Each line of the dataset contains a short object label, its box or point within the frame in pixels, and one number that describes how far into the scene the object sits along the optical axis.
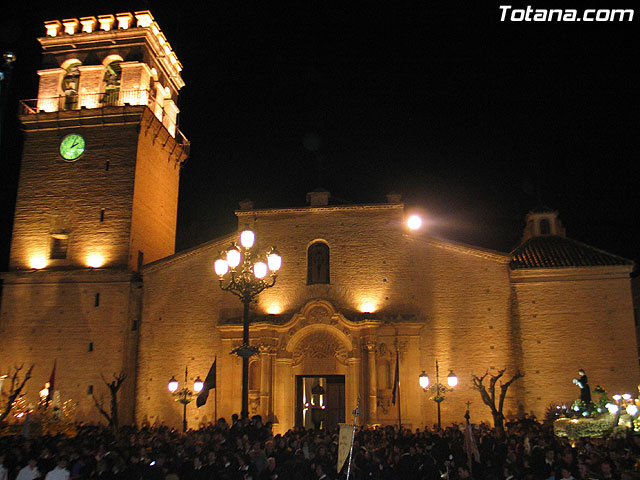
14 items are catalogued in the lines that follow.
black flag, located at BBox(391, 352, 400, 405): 23.03
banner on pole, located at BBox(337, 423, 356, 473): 11.01
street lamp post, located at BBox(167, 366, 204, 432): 22.75
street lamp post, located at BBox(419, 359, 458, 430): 22.66
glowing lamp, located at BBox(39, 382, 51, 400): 24.83
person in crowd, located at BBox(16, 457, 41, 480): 11.80
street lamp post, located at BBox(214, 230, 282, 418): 14.77
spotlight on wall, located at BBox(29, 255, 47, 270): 27.12
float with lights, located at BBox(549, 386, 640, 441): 17.22
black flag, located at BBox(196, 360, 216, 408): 19.02
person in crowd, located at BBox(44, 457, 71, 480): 11.47
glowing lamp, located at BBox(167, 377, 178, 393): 22.73
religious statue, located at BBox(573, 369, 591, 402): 17.28
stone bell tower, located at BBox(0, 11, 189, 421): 25.97
